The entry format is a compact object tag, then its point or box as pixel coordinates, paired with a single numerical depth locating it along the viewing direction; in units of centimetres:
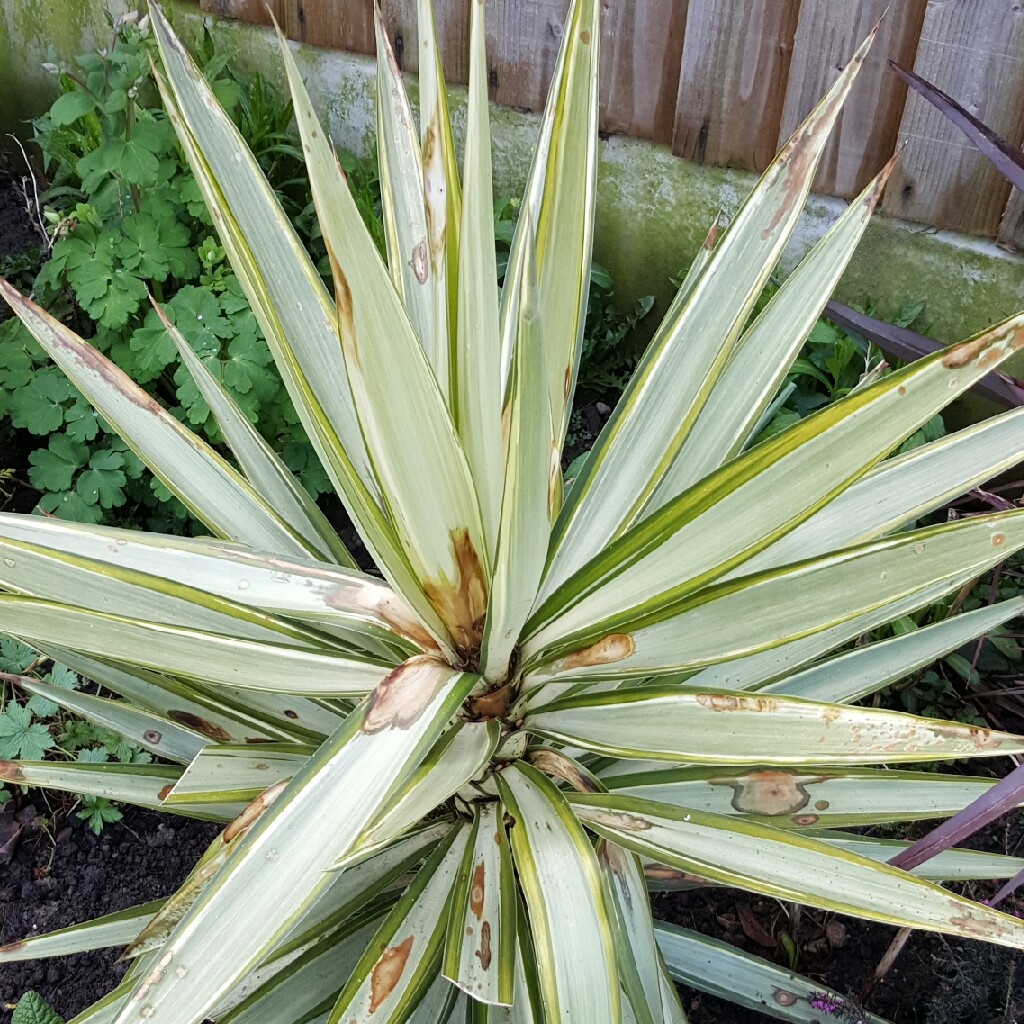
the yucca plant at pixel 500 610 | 73
